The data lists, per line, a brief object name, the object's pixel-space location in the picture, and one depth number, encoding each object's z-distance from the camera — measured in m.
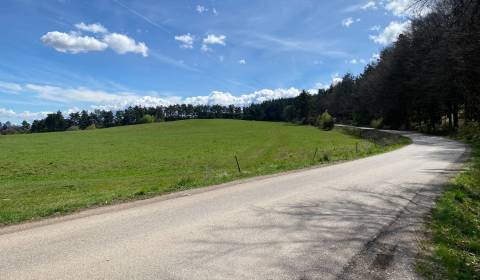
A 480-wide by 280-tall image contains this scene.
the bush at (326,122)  92.12
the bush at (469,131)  35.97
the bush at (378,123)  77.02
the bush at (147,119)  167.62
